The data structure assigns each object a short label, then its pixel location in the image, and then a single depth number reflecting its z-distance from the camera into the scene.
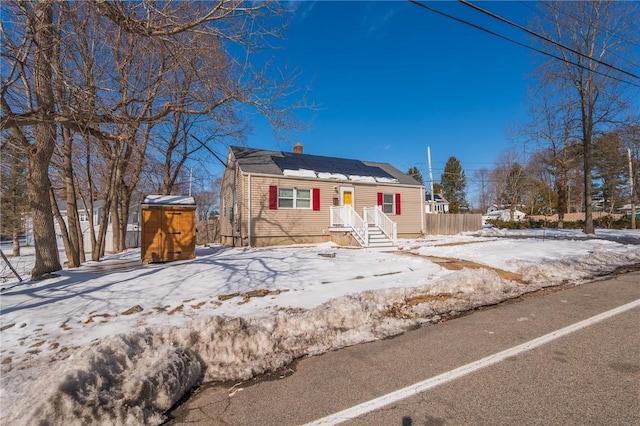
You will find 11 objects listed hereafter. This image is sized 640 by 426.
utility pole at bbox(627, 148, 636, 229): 25.19
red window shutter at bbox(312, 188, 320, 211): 16.64
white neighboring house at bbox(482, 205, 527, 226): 50.31
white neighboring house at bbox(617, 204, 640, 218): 46.40
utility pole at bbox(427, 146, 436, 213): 33.31
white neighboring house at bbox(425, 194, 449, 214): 44.63
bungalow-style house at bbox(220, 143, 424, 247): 15.21
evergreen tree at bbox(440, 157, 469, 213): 54.66
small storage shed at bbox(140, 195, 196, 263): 10.09
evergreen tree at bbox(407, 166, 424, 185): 54.66
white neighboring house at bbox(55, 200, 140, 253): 22.50
